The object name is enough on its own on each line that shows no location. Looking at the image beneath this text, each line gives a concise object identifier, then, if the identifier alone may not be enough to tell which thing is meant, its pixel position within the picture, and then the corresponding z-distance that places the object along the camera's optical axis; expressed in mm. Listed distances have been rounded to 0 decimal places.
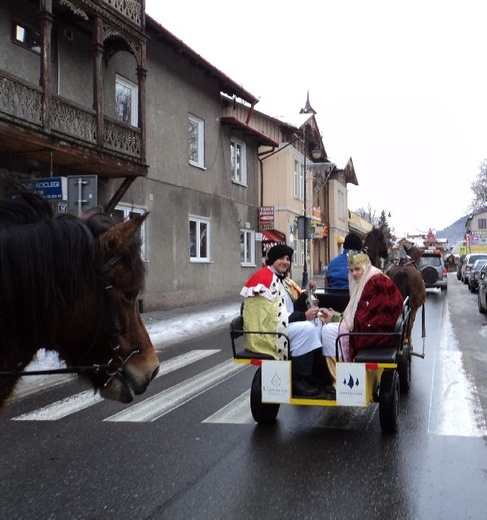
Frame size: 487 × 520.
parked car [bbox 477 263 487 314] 17016
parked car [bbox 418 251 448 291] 28328
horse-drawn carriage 5004
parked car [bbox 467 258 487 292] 26738
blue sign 9734
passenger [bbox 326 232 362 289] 6898
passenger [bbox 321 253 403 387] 5406
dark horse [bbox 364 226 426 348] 8039
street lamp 23328
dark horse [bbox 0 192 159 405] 2367
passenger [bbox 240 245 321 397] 5434
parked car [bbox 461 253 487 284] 33344
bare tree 72000
